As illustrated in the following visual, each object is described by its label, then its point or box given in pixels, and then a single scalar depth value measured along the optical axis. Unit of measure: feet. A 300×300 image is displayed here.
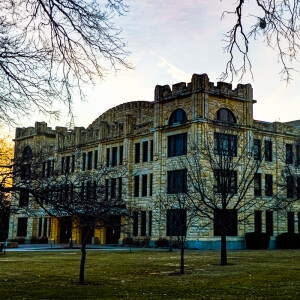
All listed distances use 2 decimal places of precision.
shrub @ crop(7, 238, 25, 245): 214.90
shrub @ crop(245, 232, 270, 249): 150.92
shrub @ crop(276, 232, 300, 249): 155.12
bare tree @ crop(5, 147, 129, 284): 40.06
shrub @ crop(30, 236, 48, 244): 204.85
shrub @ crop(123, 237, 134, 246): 164.25
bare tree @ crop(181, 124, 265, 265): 99.12
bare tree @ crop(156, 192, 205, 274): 87.64
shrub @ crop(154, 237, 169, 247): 151.33
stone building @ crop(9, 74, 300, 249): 149.48
